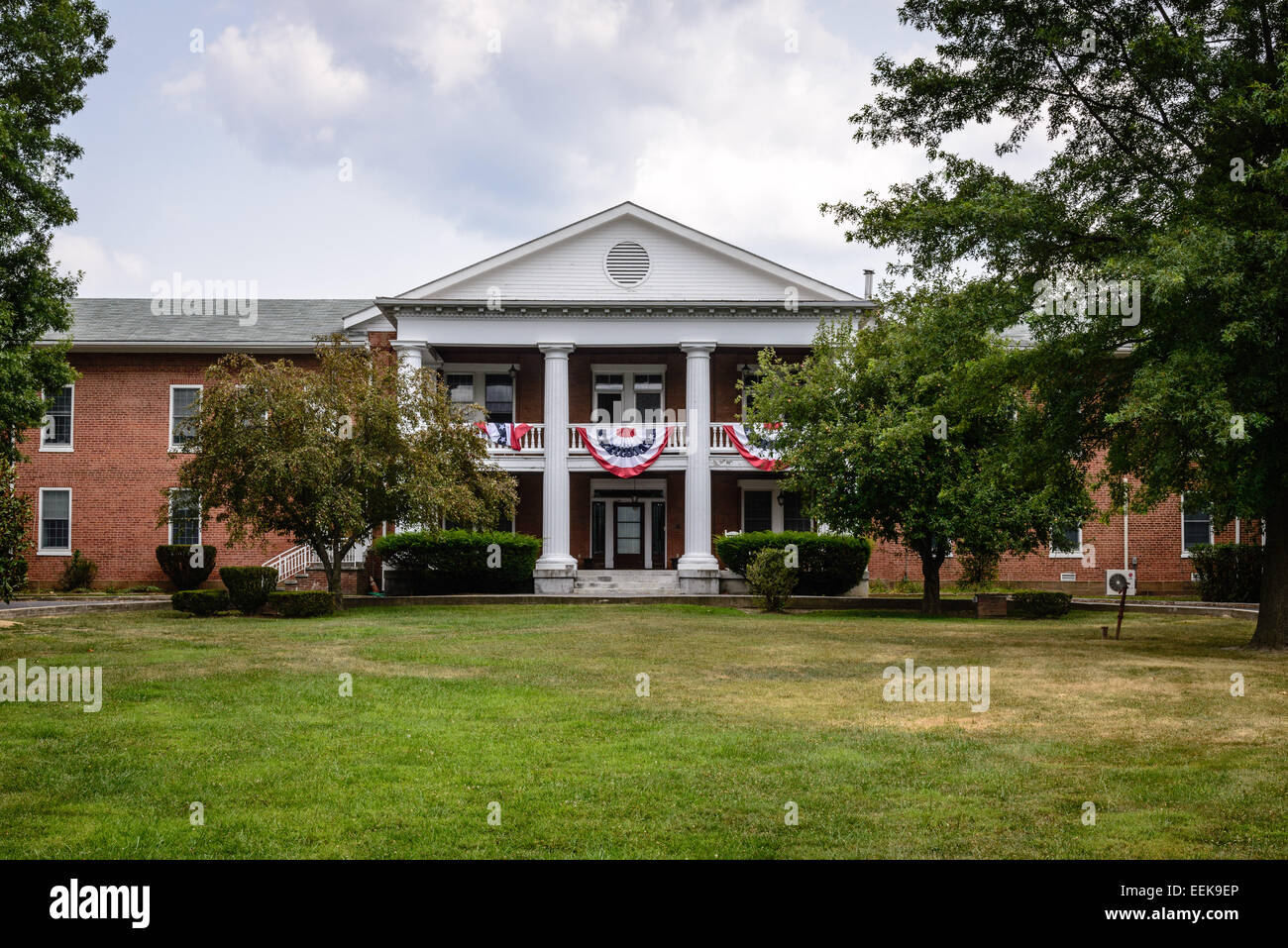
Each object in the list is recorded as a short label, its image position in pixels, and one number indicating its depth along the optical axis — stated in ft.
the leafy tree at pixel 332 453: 75.15
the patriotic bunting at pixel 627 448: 100.94
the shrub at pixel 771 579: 85.30
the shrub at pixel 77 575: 107.04
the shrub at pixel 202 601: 75.56
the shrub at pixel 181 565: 107.34
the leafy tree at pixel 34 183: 57.16
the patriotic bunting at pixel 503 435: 103.04
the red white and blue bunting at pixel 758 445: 93.91
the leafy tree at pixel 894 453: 77.66
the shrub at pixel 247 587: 76.28
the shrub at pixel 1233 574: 97.86
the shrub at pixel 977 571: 105.50
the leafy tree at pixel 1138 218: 44.47
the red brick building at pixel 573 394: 104.99
